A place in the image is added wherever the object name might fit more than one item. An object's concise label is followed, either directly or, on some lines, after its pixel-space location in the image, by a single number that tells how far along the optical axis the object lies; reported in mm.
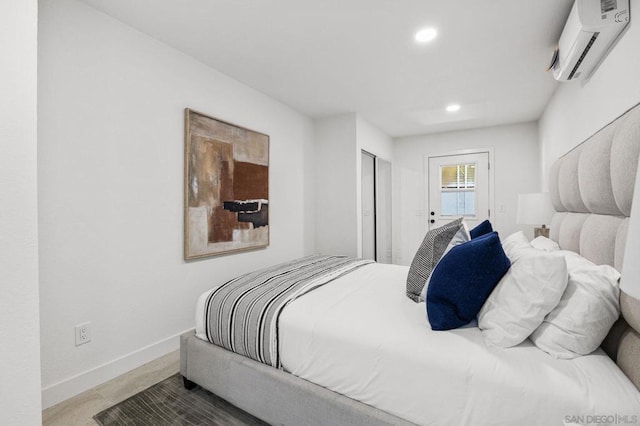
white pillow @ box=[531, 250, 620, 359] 1070
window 4844
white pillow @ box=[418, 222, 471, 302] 1665
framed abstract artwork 2533
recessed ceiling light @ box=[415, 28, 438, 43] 2176
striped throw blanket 1524
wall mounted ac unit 1469
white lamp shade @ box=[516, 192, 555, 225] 2811
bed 971
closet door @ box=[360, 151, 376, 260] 4696
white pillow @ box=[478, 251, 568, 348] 1130
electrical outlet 1862
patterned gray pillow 1735
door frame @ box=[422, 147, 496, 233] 4652
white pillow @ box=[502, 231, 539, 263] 1415
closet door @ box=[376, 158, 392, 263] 5141
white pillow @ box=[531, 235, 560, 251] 2123
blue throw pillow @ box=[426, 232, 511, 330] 1271
